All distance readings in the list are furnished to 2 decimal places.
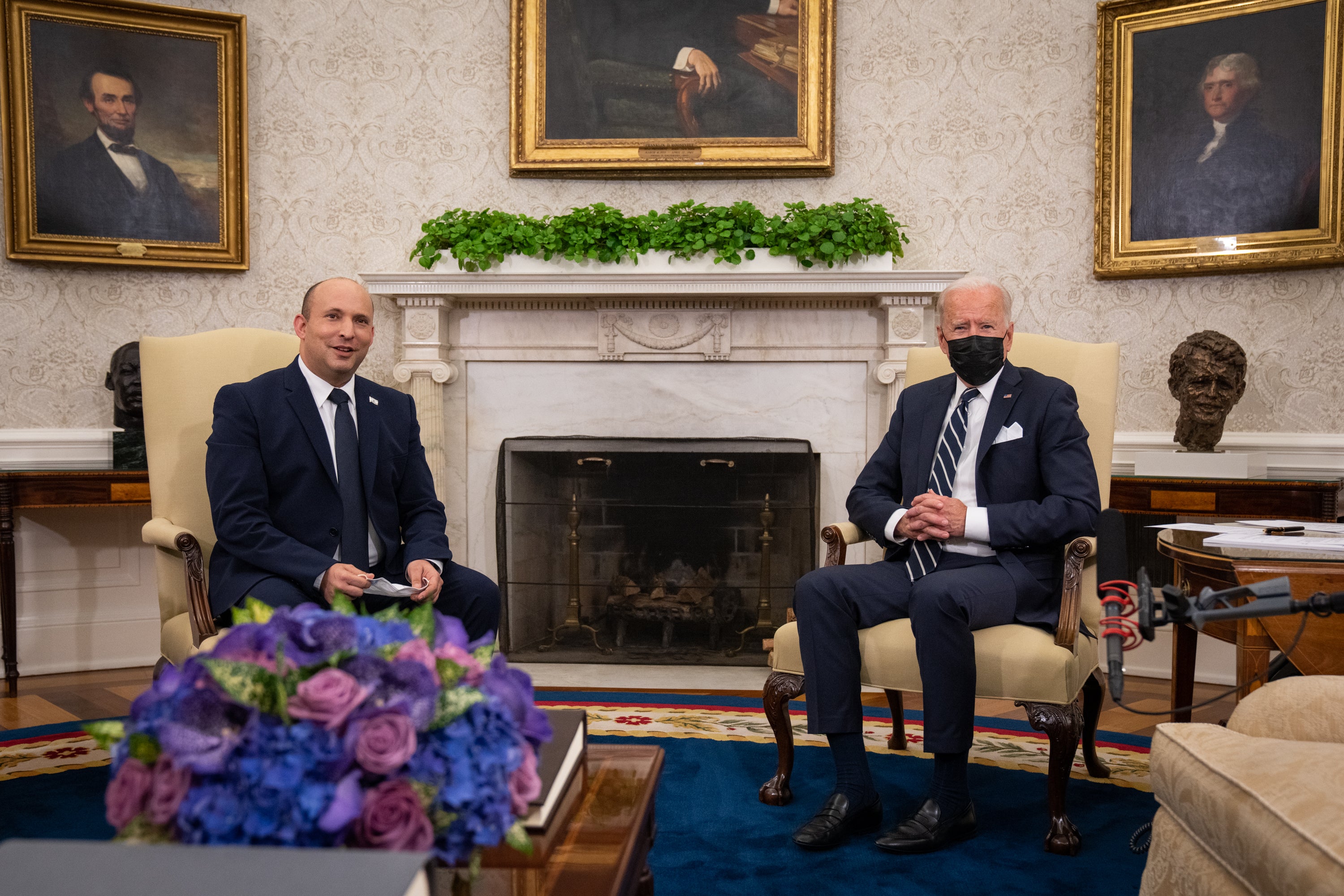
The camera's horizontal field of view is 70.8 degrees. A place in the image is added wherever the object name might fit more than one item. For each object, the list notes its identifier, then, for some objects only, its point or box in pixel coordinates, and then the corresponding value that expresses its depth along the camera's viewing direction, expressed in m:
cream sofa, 1.16
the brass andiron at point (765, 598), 4.24
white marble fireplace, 4.18
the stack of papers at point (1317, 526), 2.17
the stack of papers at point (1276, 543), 1.83
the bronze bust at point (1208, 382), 3.59
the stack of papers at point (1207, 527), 2.31
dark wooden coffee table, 1.13
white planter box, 4.04
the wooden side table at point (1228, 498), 3.36
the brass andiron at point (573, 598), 4.34
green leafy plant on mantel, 3.98
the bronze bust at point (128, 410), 3.80
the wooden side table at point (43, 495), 3.59
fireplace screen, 4.28
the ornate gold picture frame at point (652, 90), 4.30
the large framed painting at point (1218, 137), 3.82
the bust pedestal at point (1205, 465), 3.52
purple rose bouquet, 0.90
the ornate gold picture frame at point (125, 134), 4.08
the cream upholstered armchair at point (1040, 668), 2.18
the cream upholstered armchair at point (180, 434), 2.52
